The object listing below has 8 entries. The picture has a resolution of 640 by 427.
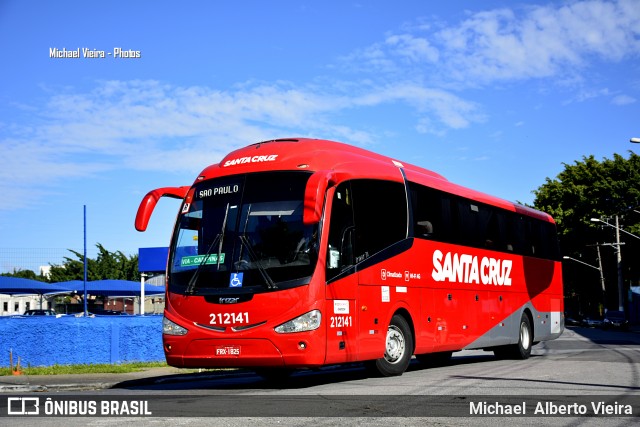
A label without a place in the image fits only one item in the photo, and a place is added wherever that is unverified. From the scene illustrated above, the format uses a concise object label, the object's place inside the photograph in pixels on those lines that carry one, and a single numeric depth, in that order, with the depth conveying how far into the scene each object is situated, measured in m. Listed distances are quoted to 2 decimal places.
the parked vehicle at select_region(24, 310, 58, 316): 44.62
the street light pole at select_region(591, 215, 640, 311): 56.62
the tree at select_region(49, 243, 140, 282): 72.12
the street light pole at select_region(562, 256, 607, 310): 62.44
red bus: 11.98
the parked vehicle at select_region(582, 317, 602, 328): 63.35
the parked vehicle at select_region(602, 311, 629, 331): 57.31
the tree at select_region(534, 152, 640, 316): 62.09
